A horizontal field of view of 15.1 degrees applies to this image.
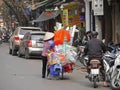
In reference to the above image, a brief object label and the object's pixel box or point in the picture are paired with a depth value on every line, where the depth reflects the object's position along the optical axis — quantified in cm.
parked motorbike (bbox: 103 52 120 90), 1328
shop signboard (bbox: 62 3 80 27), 3703
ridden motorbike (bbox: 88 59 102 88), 1383
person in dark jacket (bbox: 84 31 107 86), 1413
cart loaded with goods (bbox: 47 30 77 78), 1616
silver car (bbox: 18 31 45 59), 2609
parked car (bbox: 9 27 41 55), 2973
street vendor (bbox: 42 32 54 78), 1649
